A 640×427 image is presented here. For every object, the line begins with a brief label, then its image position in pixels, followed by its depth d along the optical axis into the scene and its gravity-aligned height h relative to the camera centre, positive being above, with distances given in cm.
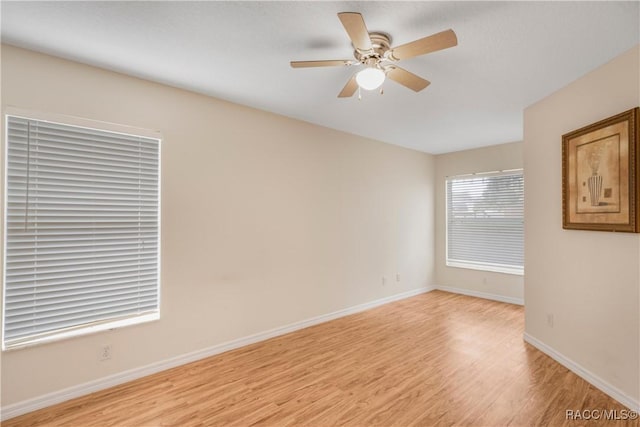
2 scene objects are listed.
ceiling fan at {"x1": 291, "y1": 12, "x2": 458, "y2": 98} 166 +100
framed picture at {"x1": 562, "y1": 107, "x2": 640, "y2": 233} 224 +33
